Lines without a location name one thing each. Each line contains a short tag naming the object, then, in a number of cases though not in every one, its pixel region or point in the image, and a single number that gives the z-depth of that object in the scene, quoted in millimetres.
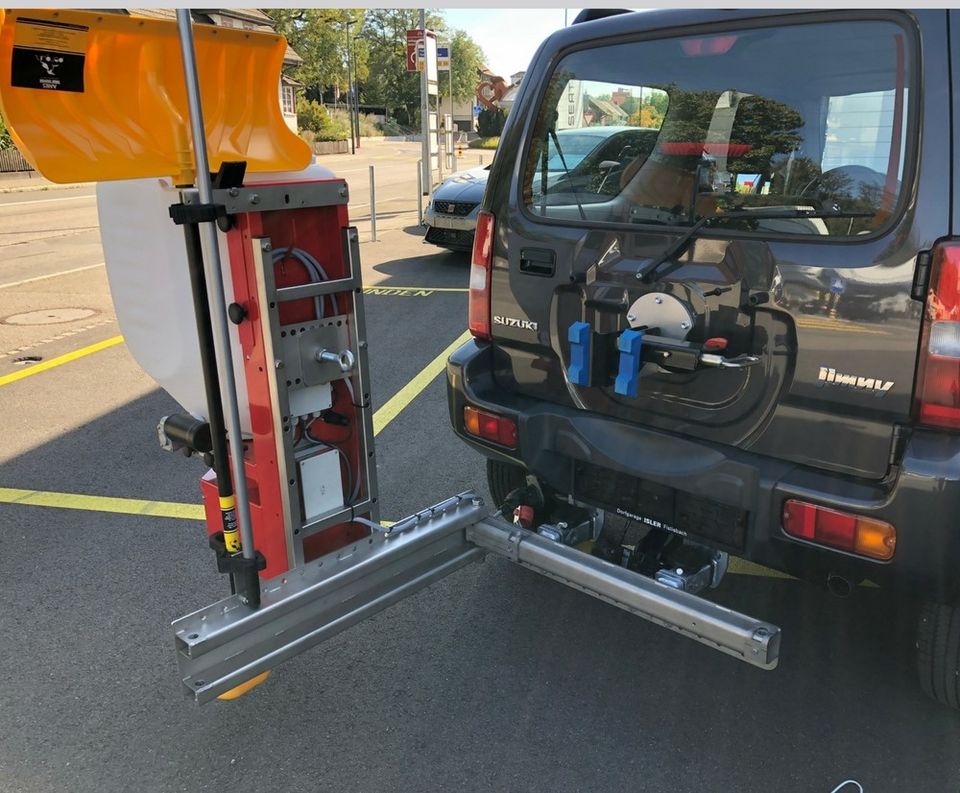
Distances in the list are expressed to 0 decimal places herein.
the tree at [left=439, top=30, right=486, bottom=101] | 90875
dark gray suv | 2115
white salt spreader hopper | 1960
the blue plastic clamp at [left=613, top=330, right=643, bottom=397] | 2557
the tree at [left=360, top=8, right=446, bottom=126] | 86562
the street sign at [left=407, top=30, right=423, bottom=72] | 18094
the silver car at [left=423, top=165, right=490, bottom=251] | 10695
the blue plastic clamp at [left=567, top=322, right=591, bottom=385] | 2707
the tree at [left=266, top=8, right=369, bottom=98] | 64625
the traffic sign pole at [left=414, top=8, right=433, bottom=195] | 17631
